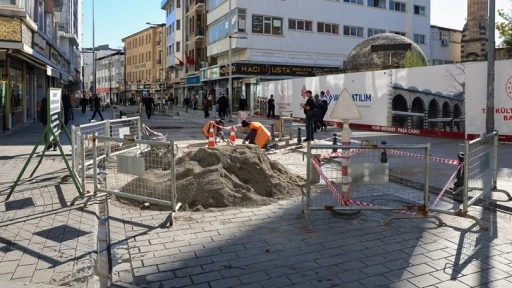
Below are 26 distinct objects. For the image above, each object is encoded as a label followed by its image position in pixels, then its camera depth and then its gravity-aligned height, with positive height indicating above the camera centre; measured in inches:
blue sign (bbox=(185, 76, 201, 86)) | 2161.7 +170.8
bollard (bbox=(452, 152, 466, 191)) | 309.2 -40.2
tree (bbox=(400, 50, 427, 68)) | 1251.8 +151.3
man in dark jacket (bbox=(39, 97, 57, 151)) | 655.9 +9.8
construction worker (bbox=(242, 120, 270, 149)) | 516.4 -17.5
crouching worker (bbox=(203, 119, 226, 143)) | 624.2 -16.8
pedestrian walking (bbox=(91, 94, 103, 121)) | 1164.5 +31.4
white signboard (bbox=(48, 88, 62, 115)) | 338.6 +13.1
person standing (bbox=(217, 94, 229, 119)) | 1203.2 +31.5
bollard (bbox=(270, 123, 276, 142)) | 630.5 -20.9
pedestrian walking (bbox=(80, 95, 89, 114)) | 1508.4 +46.5
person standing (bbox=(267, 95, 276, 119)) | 1237.1 +29.5
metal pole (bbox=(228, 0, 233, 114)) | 1547.2 +170.3
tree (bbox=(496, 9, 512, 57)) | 1335.1 +245.4
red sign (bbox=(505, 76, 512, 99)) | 609.3 +37.2
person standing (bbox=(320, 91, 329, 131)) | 854.5 +19.0
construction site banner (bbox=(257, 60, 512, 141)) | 625.9 +29.7
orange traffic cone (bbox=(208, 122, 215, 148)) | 494.0 -22.8
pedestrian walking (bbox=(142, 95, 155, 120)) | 1321.4 +37.9
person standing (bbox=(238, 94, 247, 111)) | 1355.8 +38.4
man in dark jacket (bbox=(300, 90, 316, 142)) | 624.7 +5.8
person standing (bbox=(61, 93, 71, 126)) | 917.2 +26.0
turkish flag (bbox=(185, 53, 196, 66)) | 2175.2 +253.9
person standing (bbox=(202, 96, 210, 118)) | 1397.6 +25.0
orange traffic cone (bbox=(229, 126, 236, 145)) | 568.7 -22.6
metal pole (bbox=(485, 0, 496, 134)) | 545.3 +50.9
